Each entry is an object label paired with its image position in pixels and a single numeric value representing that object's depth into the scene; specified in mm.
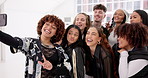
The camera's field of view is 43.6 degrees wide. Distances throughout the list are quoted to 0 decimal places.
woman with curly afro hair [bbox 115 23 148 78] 1361
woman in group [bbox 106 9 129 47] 2178
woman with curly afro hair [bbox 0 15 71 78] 1351
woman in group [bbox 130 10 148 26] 1908
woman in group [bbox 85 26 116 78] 1688
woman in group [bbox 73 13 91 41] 2141
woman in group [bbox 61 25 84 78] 1599
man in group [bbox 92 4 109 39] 2352
